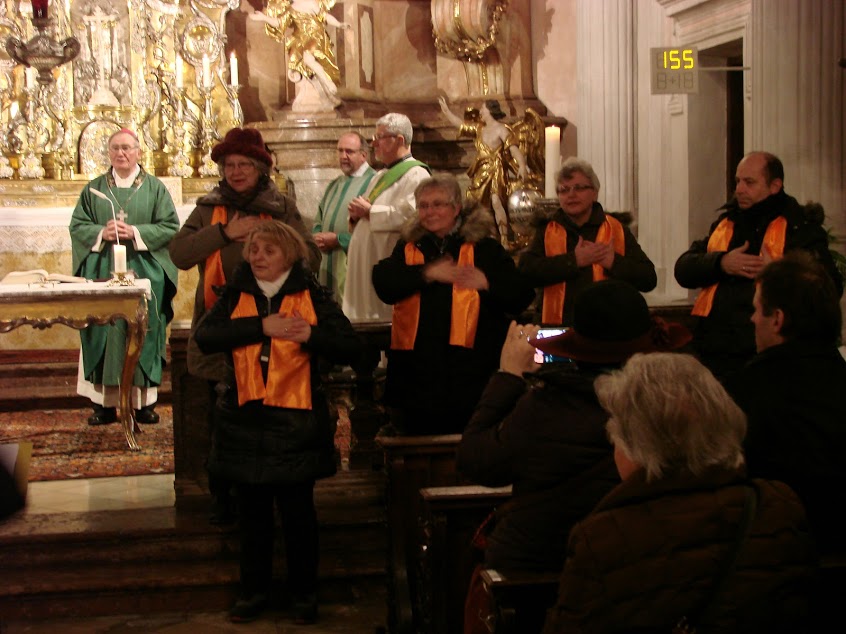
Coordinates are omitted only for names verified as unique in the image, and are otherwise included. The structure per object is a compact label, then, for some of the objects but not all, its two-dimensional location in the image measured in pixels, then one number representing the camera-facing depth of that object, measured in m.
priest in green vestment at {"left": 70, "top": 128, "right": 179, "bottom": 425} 7.50
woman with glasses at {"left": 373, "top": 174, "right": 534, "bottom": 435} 4.77
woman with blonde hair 4.57
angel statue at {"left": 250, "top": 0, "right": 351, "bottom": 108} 9.78
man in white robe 6.11
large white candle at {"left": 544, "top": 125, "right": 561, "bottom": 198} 6.00
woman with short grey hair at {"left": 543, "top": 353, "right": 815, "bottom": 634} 2.29
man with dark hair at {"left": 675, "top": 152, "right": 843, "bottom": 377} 4.85
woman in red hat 5.21
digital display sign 6.95
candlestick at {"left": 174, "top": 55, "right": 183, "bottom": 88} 9.93
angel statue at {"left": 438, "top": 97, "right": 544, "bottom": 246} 9.05
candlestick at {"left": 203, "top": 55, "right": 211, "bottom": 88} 9.87
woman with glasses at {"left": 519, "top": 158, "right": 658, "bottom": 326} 5.01
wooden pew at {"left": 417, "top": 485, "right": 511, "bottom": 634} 3.67
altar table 6.62
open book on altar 6.74
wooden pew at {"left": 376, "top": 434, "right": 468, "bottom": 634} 4.21
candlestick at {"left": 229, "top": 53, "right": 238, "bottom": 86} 9.79
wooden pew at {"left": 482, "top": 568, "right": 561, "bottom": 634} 2.86
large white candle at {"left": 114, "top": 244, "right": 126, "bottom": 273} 6.89
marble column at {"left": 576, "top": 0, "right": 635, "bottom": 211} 8.52
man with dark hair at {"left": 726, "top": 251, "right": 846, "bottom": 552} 3.00
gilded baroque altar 9.73
